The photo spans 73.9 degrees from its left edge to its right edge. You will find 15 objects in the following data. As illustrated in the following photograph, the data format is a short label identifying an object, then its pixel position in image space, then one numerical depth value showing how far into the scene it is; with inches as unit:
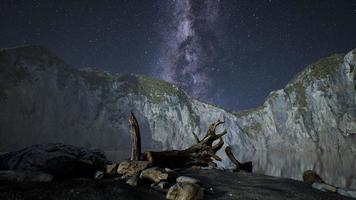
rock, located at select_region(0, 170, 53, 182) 217.9
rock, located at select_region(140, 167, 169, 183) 251.6
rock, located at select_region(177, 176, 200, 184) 251.0
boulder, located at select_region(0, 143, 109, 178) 287.9
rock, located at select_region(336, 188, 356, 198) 314.7
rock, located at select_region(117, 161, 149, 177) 282.0
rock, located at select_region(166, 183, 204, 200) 189.6
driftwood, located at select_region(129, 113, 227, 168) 346.0
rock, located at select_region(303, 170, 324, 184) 452.9
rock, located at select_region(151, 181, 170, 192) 227.7
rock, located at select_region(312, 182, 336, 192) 328.4
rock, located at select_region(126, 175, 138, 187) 227.5
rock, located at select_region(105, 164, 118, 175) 298.2
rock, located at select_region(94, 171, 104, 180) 280.5
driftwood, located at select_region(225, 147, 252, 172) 510.4
